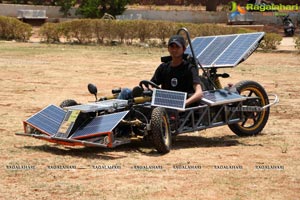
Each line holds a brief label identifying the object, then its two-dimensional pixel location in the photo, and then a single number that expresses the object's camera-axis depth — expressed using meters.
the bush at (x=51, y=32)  30.58
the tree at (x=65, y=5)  41.72
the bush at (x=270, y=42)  28.34
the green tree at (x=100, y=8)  40.09
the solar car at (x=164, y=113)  7.79
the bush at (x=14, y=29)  31.38
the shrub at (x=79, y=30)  30.05
